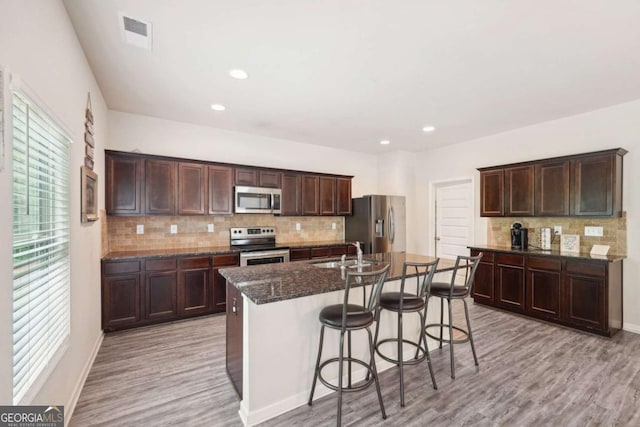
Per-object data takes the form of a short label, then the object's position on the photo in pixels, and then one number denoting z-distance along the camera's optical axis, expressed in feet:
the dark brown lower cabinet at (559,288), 10.85
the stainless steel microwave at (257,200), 14.49
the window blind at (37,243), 4.45
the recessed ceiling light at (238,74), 9.04
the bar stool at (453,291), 8.26
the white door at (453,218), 17.40
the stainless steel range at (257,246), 13.83
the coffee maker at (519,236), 14.14
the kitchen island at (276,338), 6.41
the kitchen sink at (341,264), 9.61
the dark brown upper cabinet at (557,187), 11.41
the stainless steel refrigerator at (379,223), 17.69
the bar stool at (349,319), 6.04
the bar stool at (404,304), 7.00
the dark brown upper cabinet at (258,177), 14.67
